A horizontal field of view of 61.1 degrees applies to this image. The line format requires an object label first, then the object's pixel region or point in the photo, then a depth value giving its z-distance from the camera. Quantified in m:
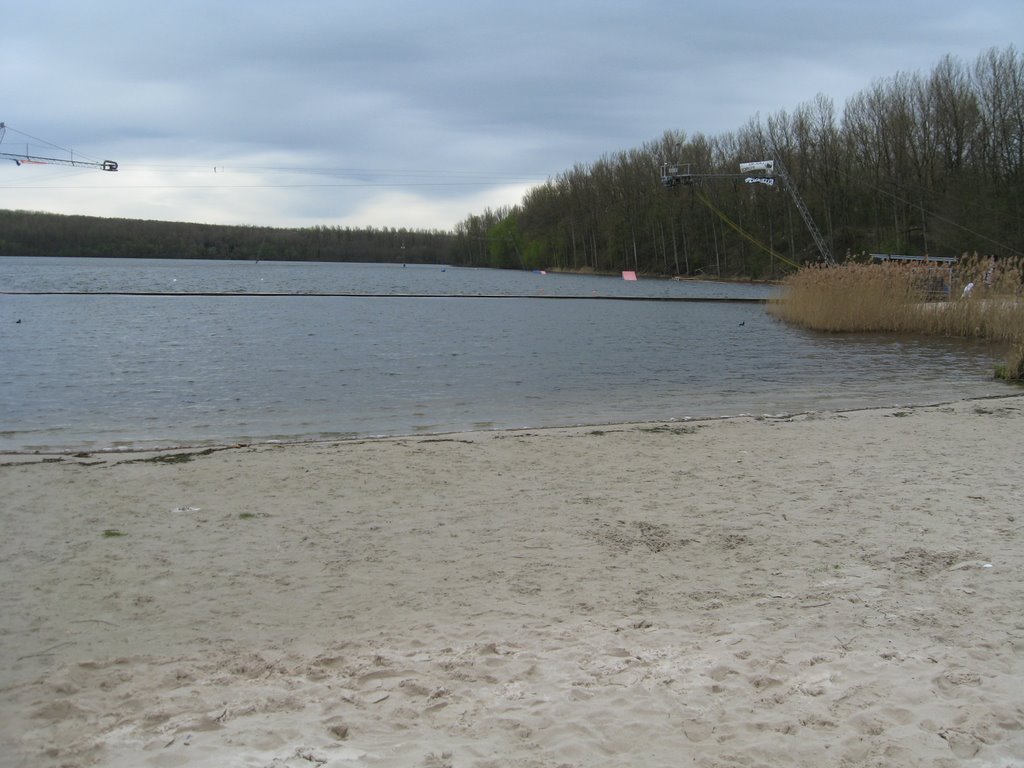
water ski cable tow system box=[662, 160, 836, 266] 63.75
